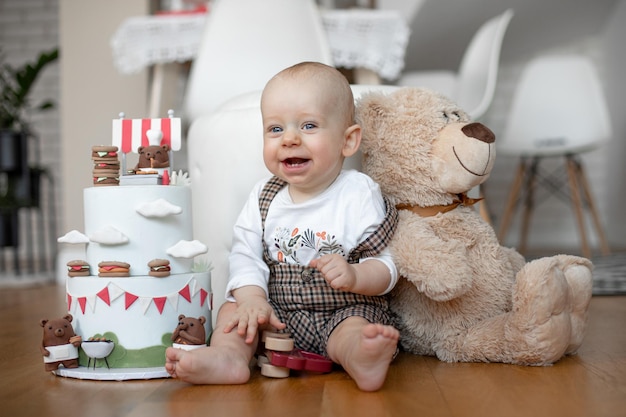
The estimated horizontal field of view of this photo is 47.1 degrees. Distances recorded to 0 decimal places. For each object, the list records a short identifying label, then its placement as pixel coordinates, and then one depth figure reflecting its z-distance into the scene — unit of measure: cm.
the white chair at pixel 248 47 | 227
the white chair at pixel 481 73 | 226
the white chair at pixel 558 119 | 324
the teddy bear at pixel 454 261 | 111
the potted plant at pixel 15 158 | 307
